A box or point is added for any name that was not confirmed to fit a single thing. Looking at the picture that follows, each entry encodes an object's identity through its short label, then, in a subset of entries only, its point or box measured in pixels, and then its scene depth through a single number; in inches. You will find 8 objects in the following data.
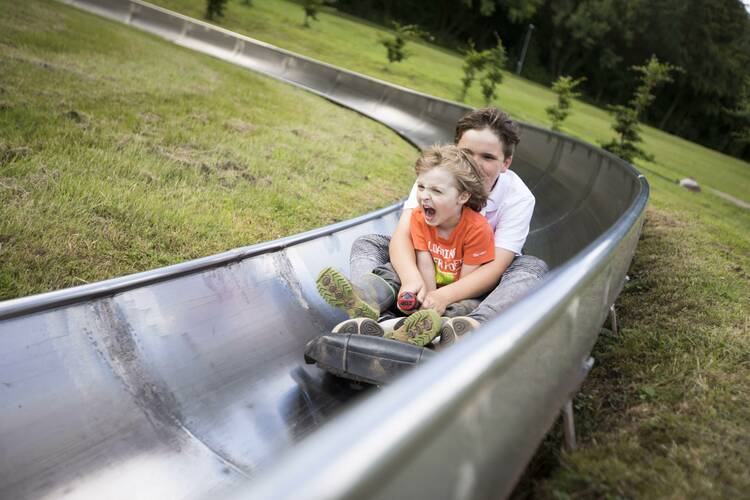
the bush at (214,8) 855.7
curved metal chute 37.0
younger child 114.7
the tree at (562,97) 589.0
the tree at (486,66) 689.0
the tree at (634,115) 494.3
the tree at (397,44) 795.6
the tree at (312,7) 978.1
